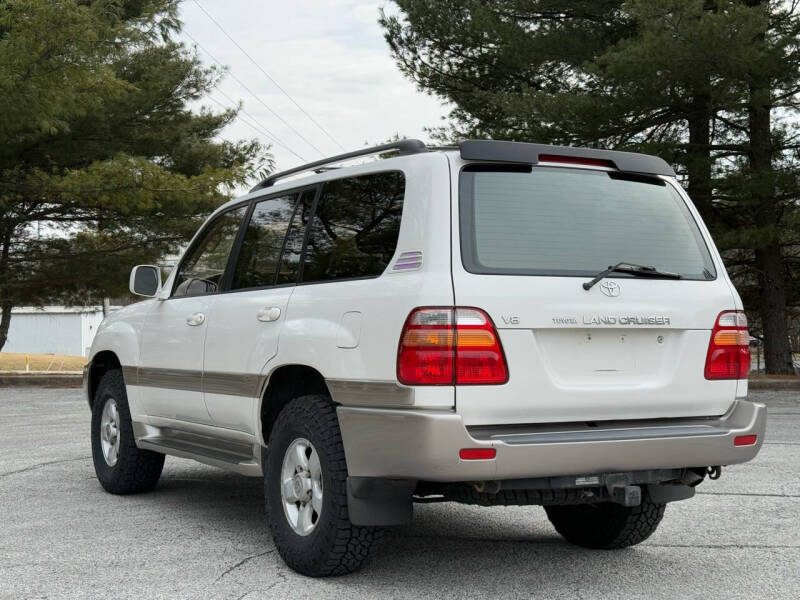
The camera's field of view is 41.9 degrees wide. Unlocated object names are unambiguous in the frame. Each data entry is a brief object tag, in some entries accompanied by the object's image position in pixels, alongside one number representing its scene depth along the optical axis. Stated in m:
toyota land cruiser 4.34
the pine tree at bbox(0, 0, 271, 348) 17.00
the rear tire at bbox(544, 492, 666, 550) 5.51
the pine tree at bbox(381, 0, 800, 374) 17.22
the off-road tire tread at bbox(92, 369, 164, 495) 7.07
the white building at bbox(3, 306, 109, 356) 66.94
